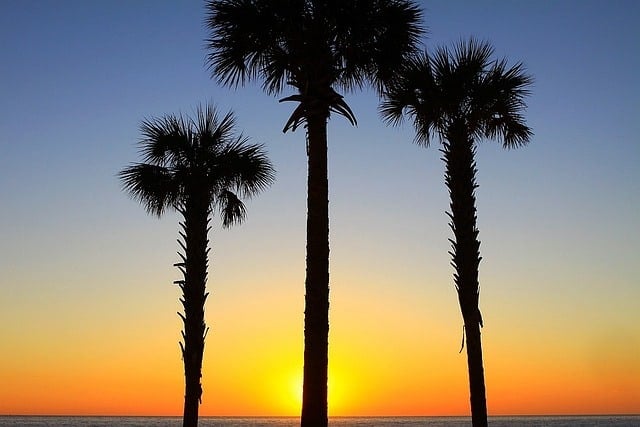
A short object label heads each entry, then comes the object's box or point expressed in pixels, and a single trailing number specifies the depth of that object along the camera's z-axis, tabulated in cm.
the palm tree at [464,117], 2009
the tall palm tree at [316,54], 1679
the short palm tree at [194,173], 2467
